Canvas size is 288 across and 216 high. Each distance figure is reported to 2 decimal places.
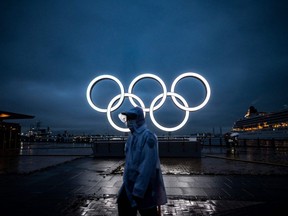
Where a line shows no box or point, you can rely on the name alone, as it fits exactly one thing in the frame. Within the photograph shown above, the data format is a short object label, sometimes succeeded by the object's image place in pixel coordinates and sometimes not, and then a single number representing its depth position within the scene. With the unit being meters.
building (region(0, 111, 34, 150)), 24.56
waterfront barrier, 17.20
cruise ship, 105.31
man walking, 2.75
